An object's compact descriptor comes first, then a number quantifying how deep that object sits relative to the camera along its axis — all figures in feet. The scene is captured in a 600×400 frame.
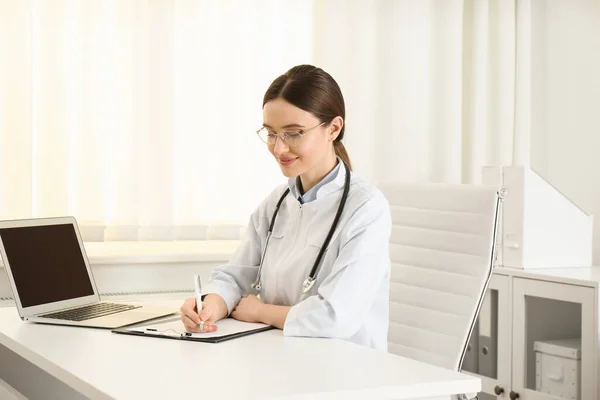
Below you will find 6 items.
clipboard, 5.56
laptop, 6.36
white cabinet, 8.98
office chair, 6.76
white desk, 4.17
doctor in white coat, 5.87
